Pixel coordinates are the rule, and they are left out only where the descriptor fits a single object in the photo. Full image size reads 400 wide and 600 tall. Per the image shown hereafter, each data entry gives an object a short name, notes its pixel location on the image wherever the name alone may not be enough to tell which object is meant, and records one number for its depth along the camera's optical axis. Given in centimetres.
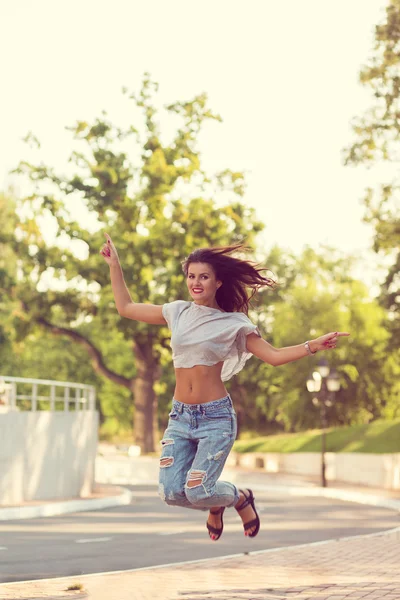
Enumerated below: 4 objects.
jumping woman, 784
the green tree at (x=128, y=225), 5412
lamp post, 4212
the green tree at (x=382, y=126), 3781
